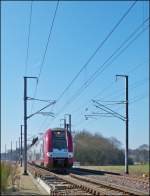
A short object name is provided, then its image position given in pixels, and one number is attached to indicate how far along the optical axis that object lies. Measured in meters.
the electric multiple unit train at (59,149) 39.88
